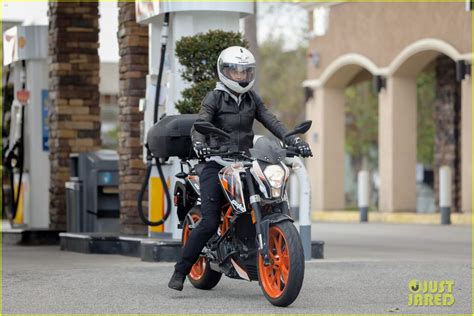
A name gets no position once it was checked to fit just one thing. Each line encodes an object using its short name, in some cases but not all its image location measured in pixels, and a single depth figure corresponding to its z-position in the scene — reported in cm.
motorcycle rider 1039
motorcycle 962
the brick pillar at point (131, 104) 1606
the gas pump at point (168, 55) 1432
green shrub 1384
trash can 1764
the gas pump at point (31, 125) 1953
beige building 2891
